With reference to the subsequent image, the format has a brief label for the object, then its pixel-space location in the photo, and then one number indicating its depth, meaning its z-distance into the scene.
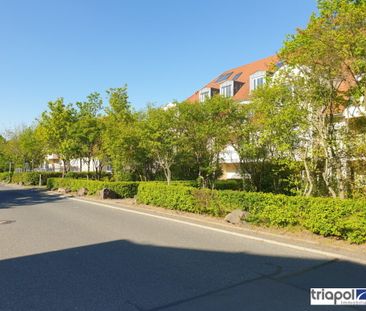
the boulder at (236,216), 9.83
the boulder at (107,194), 18.55
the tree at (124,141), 20.92
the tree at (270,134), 10.81
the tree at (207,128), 15.02
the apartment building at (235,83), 28.34
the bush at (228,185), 18.72
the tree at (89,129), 24.95
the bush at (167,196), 12.19
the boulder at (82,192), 21.25
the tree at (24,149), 35.78
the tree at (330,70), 8.72
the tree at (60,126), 26.22
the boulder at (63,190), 23.24
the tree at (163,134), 16.38
